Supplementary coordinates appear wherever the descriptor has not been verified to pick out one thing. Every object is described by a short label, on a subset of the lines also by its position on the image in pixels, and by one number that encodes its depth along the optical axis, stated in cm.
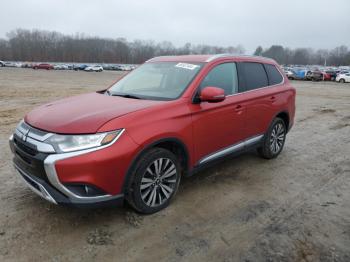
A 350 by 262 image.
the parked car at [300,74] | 4144
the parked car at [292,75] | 4278
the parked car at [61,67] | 7719
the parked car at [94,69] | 6975
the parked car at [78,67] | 7600
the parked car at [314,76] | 4003
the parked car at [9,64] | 8299
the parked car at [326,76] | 4038
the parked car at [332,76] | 4062
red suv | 300
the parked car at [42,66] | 7306
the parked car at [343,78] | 3812
